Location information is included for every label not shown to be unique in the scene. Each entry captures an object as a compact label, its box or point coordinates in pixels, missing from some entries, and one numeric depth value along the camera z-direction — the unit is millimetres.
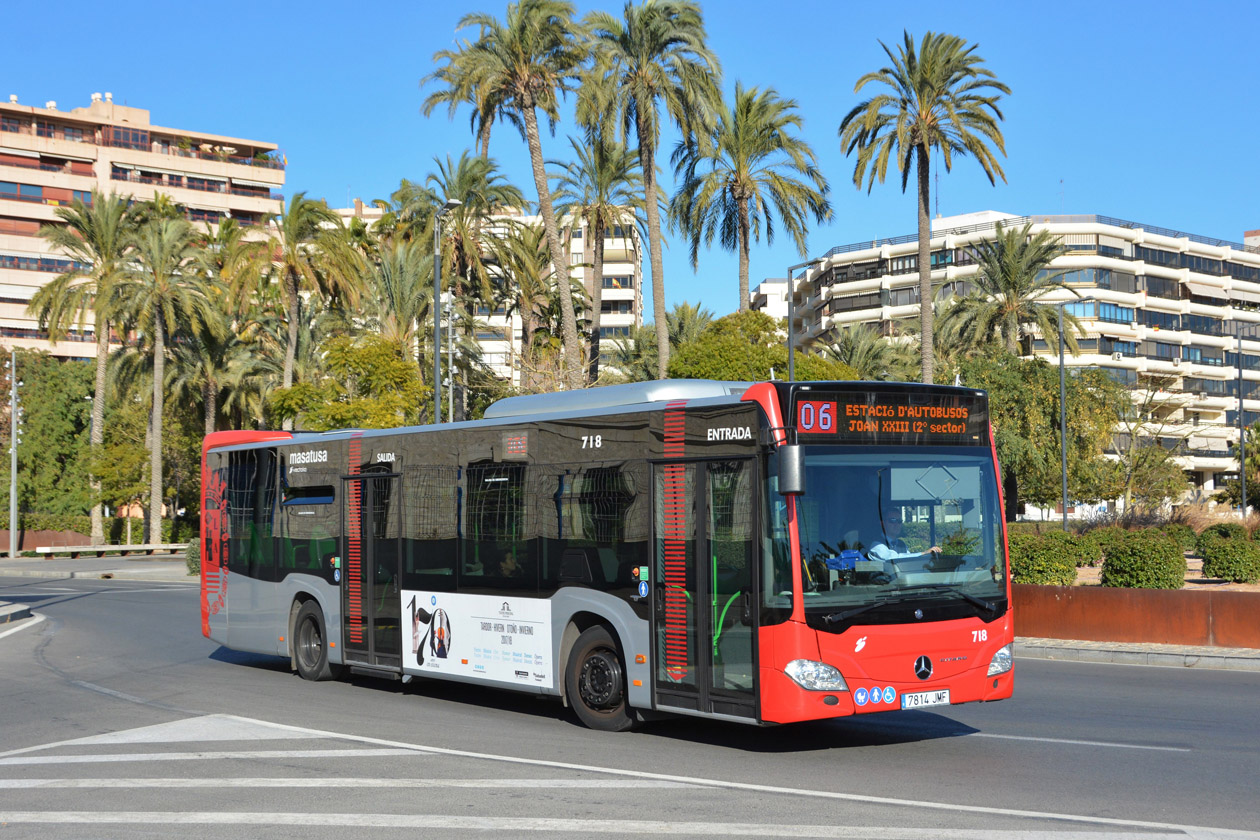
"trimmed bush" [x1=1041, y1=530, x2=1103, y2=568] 18906
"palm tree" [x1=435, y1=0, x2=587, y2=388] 37094
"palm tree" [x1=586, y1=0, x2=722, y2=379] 39000
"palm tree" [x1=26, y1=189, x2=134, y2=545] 54219
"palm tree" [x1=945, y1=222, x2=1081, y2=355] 66125
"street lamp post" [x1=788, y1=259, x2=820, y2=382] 32781
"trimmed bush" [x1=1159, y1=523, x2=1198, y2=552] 31658
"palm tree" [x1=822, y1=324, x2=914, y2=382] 67562
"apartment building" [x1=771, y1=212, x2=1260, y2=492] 95812
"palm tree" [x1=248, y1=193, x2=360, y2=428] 46875
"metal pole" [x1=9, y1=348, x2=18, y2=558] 58422
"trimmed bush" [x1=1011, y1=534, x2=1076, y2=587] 18828
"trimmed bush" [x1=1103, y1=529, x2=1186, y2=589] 17953
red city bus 9438
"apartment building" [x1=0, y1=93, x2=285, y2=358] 94875
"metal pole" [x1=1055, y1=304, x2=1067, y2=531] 44375
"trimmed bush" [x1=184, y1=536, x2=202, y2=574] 40219
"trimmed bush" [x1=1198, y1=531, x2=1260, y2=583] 20875
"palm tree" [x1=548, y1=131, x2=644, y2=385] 49625
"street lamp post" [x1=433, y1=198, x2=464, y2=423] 32369
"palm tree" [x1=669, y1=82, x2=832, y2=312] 46062
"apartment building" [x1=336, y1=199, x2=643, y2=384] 102312
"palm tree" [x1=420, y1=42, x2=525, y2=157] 37781
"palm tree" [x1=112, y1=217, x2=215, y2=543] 54094
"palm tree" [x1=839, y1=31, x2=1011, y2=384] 38406
